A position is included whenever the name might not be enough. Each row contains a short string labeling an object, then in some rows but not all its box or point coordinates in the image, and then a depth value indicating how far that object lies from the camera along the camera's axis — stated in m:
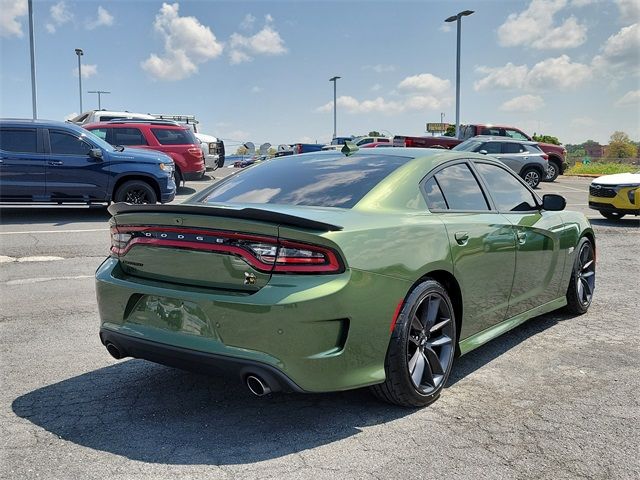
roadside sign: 60.78
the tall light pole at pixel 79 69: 41.81
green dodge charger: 2.93
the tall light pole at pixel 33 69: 27.03
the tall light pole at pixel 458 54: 31.92
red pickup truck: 21.30
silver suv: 20.34
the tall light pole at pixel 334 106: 52.22
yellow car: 12.30
